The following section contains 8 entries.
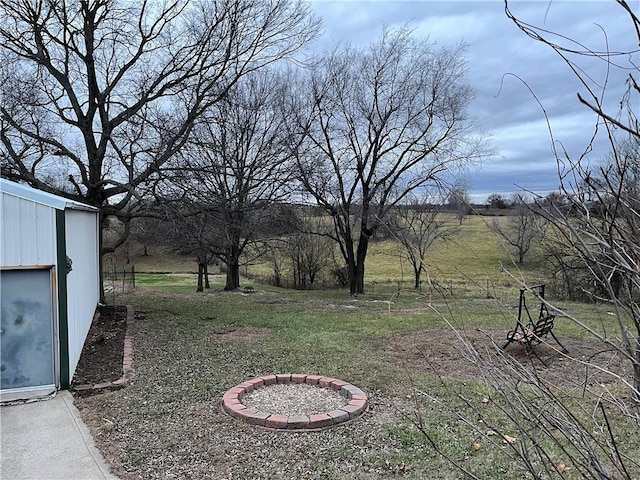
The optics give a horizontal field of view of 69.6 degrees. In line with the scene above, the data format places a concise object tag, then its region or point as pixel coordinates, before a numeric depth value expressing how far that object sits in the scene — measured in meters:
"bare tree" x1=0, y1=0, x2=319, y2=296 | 8.07
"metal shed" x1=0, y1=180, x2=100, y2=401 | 4.14
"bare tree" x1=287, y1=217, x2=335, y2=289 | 21.32
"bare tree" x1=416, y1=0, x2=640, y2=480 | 1.07
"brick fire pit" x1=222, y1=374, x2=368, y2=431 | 3.61
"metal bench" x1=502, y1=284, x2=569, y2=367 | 5.31
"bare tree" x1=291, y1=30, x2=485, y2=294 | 14.24
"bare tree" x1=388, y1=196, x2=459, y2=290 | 15.79
